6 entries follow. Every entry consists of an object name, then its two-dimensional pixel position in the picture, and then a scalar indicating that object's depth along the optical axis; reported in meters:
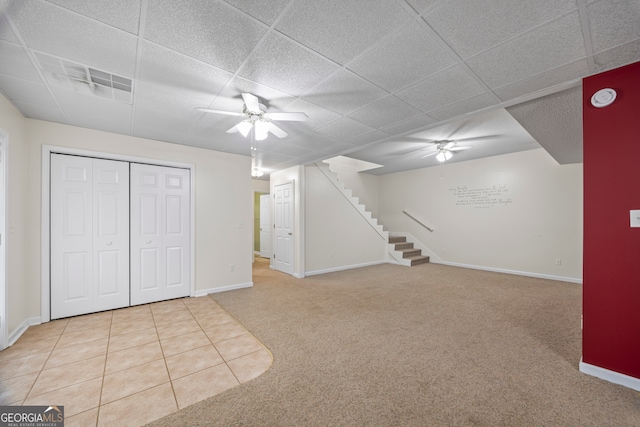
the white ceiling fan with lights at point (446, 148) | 4.61
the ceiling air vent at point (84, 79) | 1.94
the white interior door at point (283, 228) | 5.67
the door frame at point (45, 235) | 3.06
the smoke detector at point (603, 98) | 1.96
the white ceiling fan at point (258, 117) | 2.42
